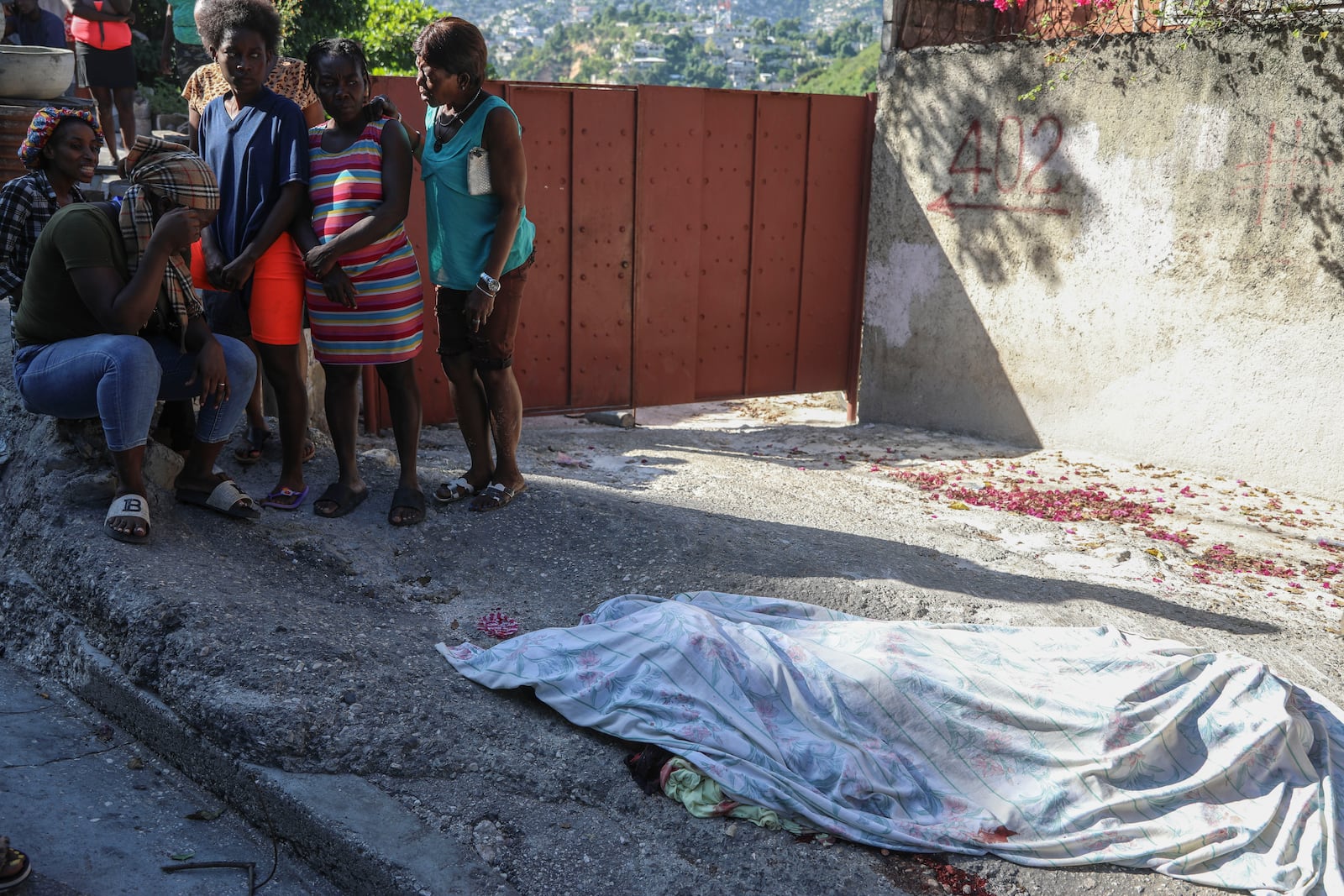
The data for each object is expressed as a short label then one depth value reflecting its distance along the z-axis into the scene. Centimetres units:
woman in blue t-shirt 399
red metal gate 673
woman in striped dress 406
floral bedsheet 275
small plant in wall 567
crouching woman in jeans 357
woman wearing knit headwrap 380
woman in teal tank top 415
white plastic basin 639
